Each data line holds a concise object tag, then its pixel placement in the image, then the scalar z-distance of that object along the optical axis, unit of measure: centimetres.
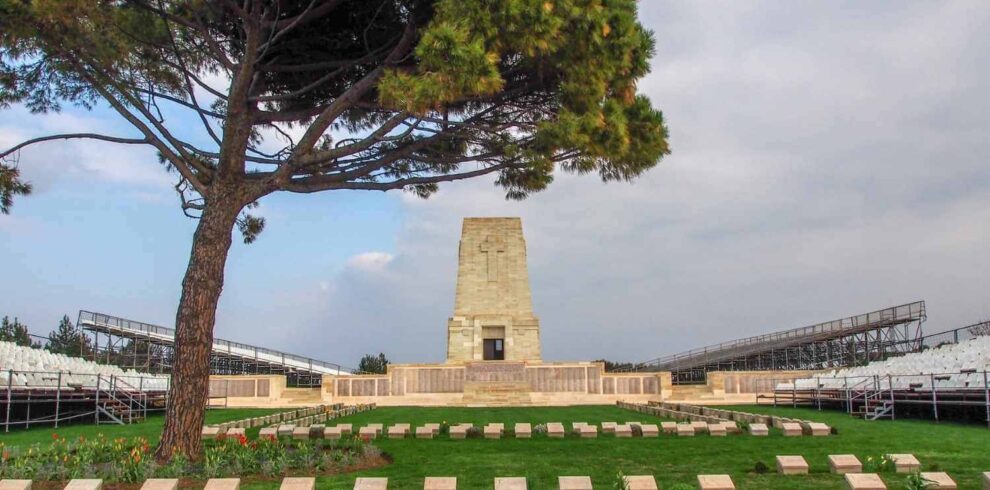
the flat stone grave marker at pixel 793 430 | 1149
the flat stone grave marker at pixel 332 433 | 1186
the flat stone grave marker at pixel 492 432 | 1180
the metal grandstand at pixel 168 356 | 3441
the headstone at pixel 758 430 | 1150
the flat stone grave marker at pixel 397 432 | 1192
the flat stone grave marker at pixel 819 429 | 1136
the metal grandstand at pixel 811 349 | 3277
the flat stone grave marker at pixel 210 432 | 1173
